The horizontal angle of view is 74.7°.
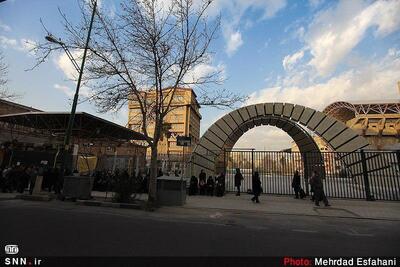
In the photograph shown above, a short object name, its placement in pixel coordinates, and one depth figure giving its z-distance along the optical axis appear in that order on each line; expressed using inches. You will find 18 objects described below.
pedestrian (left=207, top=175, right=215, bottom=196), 659.2
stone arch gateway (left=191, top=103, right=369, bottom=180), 663.1
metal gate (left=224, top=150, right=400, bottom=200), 586.9
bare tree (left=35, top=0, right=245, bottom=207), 513.7
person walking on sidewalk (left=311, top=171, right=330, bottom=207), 512.1
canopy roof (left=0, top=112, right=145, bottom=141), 783.7
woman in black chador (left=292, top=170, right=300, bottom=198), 609.9
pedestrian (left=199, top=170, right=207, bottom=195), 670.5
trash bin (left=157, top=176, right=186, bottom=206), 505.0
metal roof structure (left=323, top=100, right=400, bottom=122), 3523.6
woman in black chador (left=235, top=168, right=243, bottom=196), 653.3
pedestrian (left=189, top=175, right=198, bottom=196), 665.0
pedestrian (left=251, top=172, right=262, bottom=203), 542.0
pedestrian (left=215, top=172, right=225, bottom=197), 644.6
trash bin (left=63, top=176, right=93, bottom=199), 519.8
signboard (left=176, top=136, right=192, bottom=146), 527.8
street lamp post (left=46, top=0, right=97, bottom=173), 524.9
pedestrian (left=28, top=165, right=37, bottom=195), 584.7
